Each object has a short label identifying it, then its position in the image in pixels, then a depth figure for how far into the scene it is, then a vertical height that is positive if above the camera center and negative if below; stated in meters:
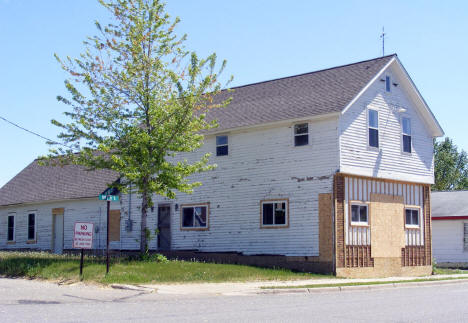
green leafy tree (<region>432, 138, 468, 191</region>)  66.38 +6.29
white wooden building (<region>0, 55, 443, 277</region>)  23.77 +1.70
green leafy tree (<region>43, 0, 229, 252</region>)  22.14 +4.31
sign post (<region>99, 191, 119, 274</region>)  19.20 +0.81
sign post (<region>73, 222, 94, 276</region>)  18.67 -0.38
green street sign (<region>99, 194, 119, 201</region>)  19.19 +0.82
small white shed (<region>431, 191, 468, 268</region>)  33.09 -0.58
